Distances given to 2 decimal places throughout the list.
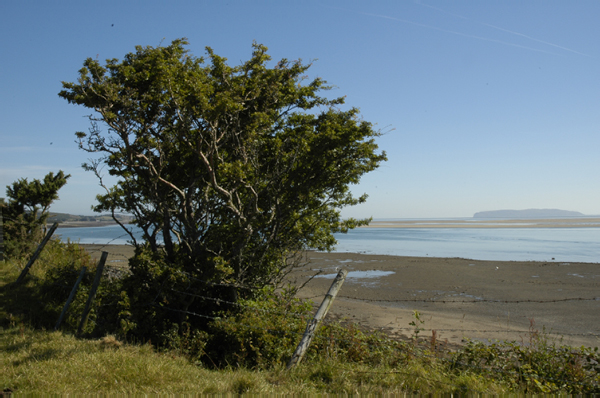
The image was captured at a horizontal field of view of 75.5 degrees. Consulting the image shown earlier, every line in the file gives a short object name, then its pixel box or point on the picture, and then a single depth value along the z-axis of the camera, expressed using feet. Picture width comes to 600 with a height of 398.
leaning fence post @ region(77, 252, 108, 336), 24.80
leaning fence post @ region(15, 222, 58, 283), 35.24
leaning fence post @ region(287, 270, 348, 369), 19.39
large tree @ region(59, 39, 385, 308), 28.68
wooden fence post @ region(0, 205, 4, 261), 45.94
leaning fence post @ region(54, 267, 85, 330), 25.85
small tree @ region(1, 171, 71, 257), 50.01
